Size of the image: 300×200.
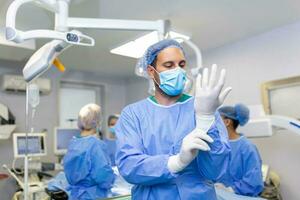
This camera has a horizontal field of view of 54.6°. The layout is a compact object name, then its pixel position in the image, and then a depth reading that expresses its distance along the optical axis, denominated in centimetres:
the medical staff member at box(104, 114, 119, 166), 378
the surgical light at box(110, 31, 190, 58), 251
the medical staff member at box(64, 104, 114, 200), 218
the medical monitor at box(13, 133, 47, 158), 323
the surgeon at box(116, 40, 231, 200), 99
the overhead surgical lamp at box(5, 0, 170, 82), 135
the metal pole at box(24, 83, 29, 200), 187
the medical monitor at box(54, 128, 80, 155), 372
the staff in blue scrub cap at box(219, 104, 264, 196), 218
